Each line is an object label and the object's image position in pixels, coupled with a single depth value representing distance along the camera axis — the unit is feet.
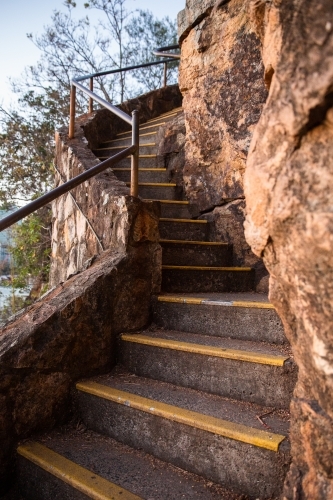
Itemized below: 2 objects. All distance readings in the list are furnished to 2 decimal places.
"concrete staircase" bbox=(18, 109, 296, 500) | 5.41
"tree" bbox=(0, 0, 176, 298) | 24.89
